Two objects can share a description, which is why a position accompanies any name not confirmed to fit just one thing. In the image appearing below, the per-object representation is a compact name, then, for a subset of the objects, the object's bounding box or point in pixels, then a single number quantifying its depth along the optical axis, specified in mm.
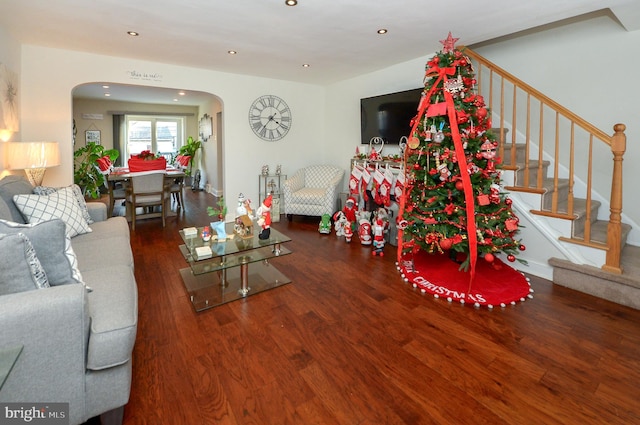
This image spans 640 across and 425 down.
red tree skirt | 2555
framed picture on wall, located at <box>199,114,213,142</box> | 7949
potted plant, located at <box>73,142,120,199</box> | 4512
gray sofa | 1102
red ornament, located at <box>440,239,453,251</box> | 2713
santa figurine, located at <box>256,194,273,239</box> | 2775
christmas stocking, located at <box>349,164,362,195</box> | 4601
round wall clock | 5184
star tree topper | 2730
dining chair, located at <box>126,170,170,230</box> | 4570
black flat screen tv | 4146
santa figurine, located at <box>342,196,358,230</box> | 4297
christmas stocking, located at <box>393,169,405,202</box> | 3735
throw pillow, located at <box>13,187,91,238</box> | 2285
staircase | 2533
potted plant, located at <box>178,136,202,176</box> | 8032
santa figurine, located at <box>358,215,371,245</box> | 3918
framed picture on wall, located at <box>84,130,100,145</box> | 8258
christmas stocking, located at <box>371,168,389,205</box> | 4124
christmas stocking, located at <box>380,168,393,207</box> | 4016
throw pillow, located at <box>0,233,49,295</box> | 1197
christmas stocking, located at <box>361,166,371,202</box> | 4461
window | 8930
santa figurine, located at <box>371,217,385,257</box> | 3631
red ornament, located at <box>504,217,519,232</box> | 2646
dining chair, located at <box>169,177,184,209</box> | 5549
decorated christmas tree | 2658
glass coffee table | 2477
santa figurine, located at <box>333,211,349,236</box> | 4336
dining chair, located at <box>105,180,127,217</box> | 4877
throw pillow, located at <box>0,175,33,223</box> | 2219
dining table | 4789
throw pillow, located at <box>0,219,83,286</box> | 1394
